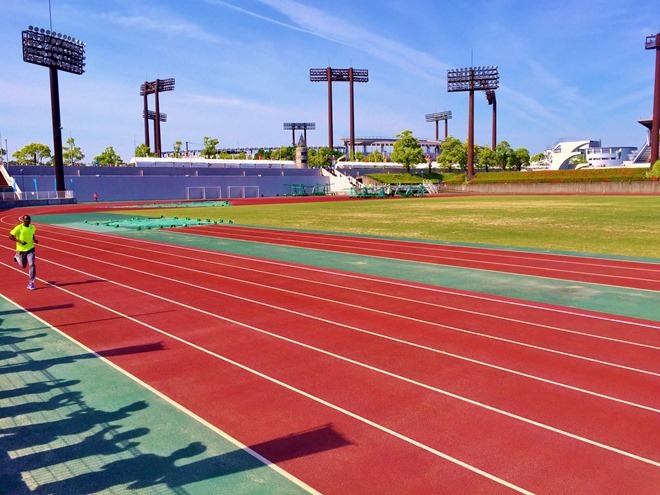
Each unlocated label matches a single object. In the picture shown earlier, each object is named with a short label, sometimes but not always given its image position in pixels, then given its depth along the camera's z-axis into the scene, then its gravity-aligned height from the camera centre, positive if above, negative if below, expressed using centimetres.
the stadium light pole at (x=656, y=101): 6569 +1005
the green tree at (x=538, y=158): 16475 +816
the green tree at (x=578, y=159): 13900 +639
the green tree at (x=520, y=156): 10516 +566
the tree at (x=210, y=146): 11644 +962
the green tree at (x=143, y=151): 11162 +876
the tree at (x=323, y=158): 10588 +607
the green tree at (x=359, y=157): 12512 +731
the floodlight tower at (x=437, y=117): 15262 +1969
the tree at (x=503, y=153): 10462 +626
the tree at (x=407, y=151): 9325 +622
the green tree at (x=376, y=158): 12419 +683
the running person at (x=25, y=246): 1189 -113
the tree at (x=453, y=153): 9925 +605
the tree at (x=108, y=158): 11175 +728
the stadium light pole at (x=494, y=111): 10816 +1484
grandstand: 5475 +117
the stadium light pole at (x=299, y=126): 14300 +1654
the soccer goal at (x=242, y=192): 6931 -19
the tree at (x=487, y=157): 10262 +545
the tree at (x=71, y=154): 10156 +741
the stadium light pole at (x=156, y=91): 10006 +1891
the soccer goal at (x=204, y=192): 6550 -16
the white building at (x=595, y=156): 13775 +725
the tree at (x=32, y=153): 9831 +751
